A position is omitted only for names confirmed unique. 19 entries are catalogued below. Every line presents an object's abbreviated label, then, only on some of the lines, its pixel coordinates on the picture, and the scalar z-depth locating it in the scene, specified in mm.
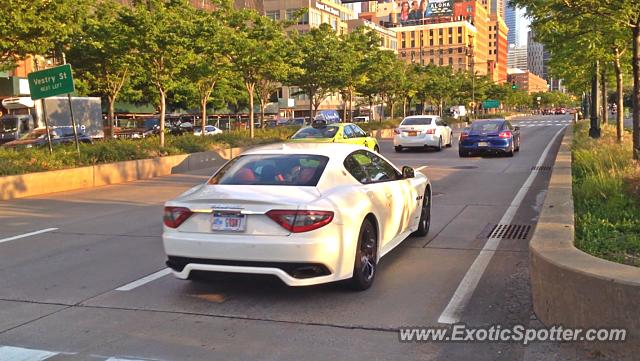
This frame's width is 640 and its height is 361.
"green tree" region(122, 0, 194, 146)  19328
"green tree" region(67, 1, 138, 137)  20747
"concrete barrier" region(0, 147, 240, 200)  14031
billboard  189000
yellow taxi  18344
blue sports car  21781
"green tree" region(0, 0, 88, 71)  15766
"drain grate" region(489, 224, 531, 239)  8523
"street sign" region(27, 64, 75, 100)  17081
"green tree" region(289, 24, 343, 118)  32469
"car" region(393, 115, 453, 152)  24906
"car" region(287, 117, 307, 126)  51781
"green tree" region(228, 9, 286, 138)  24656
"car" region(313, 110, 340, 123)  77000
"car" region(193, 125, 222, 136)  41562
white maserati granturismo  5371
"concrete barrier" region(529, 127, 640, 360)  3994
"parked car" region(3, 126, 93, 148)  25617
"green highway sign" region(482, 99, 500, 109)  109844
